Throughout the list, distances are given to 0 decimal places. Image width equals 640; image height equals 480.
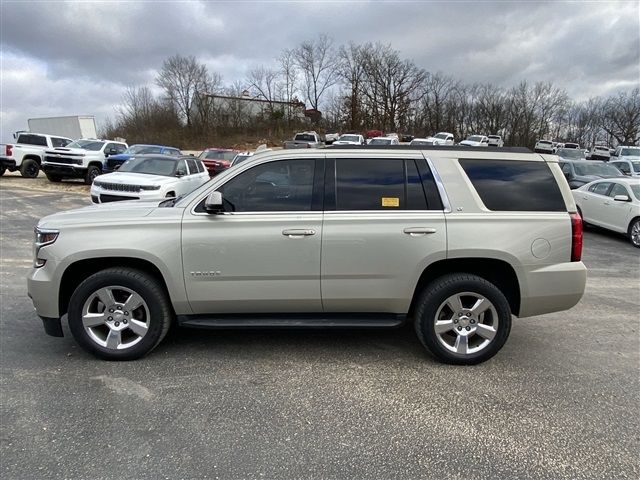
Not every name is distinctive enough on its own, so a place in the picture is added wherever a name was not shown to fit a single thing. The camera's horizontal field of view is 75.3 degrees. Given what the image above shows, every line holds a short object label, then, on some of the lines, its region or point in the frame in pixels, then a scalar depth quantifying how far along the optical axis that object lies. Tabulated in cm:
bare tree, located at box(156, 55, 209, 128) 6931
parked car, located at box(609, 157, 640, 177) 1828
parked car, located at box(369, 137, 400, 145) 2981
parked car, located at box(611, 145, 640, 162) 3194
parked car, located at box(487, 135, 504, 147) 4789
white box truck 3188
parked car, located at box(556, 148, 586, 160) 2589
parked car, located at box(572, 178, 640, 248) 967
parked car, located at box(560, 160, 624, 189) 1405
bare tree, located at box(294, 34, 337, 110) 7500
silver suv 352
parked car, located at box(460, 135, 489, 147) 4341
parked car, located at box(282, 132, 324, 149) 3683
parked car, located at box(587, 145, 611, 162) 3641
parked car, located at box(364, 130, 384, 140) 5538
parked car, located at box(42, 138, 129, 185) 1809
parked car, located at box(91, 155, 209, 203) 1054
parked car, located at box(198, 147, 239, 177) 1955
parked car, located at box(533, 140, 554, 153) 4216
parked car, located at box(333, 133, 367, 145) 3429
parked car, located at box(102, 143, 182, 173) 1814
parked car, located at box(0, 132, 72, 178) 2003
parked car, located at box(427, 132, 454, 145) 4560
